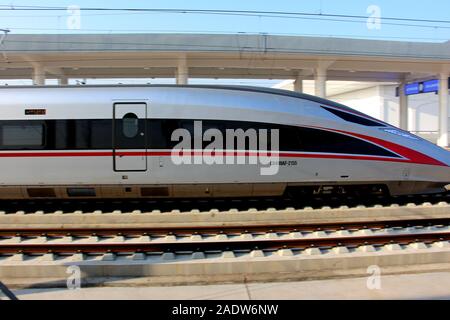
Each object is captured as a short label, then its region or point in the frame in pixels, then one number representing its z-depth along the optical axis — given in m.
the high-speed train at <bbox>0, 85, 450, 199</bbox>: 8.54
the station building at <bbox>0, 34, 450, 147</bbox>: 20.69
